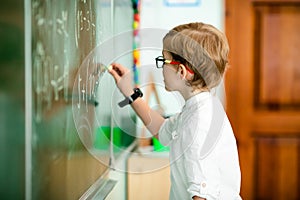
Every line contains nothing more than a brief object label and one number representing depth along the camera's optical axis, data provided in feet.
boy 4.53
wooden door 10.77
